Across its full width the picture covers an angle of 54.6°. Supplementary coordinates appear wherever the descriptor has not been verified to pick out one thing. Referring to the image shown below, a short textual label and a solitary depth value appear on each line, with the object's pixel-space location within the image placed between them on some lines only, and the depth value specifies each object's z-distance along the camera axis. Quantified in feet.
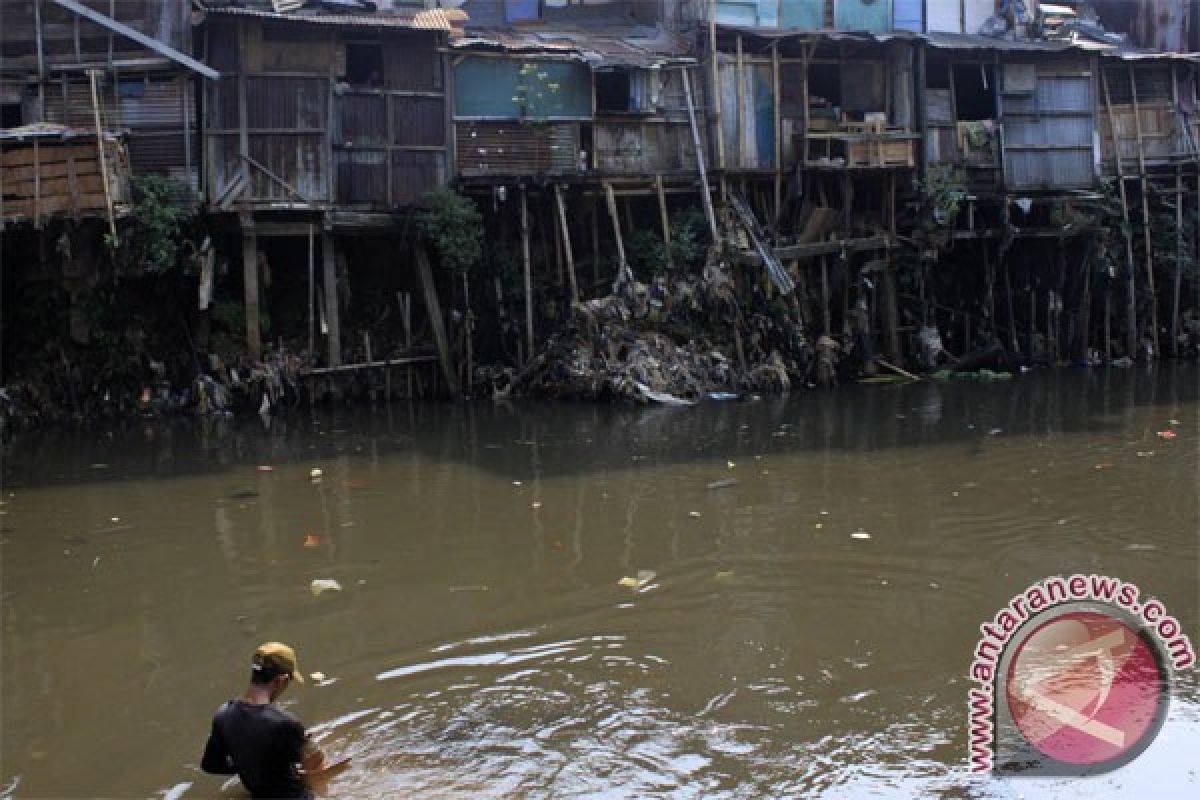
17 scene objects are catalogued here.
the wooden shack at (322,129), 55.93
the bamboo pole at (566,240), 60.23
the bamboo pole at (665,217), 61.46
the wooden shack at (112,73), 54.13
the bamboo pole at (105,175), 49.55
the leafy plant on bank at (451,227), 56.75
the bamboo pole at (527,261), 60.13
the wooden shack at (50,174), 49.21
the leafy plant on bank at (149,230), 51.90
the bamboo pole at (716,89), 63.57
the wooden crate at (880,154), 64.75
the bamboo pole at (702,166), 62.38
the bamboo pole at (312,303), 56.90
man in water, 15.42
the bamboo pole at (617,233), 60.29
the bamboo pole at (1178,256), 71.87
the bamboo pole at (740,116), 65.16
